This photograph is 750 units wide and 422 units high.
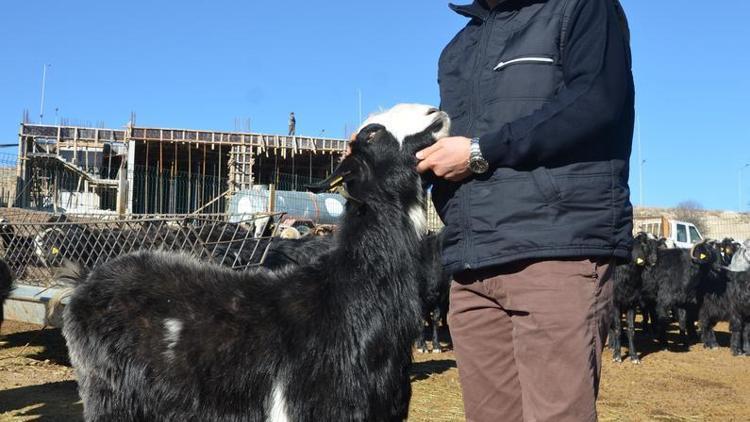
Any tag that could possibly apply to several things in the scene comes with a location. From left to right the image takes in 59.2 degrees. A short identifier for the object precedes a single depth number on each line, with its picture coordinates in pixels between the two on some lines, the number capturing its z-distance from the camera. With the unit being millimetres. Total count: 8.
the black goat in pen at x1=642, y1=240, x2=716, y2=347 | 12492
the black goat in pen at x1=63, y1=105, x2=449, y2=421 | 2574
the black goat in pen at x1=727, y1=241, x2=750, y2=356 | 11633
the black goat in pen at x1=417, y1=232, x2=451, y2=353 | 10031
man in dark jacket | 2125
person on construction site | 37562
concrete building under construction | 29281
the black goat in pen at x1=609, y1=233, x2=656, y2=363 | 10719
